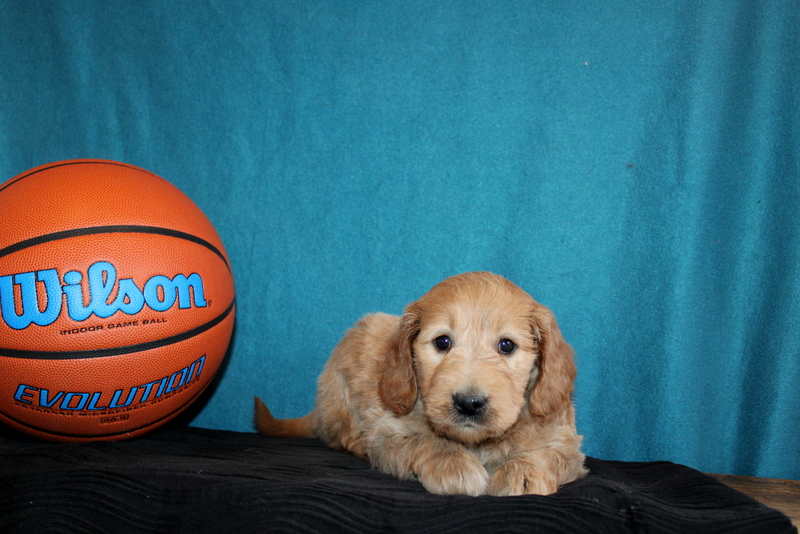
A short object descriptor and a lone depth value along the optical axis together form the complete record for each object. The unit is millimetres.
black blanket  600
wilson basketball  687
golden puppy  654
